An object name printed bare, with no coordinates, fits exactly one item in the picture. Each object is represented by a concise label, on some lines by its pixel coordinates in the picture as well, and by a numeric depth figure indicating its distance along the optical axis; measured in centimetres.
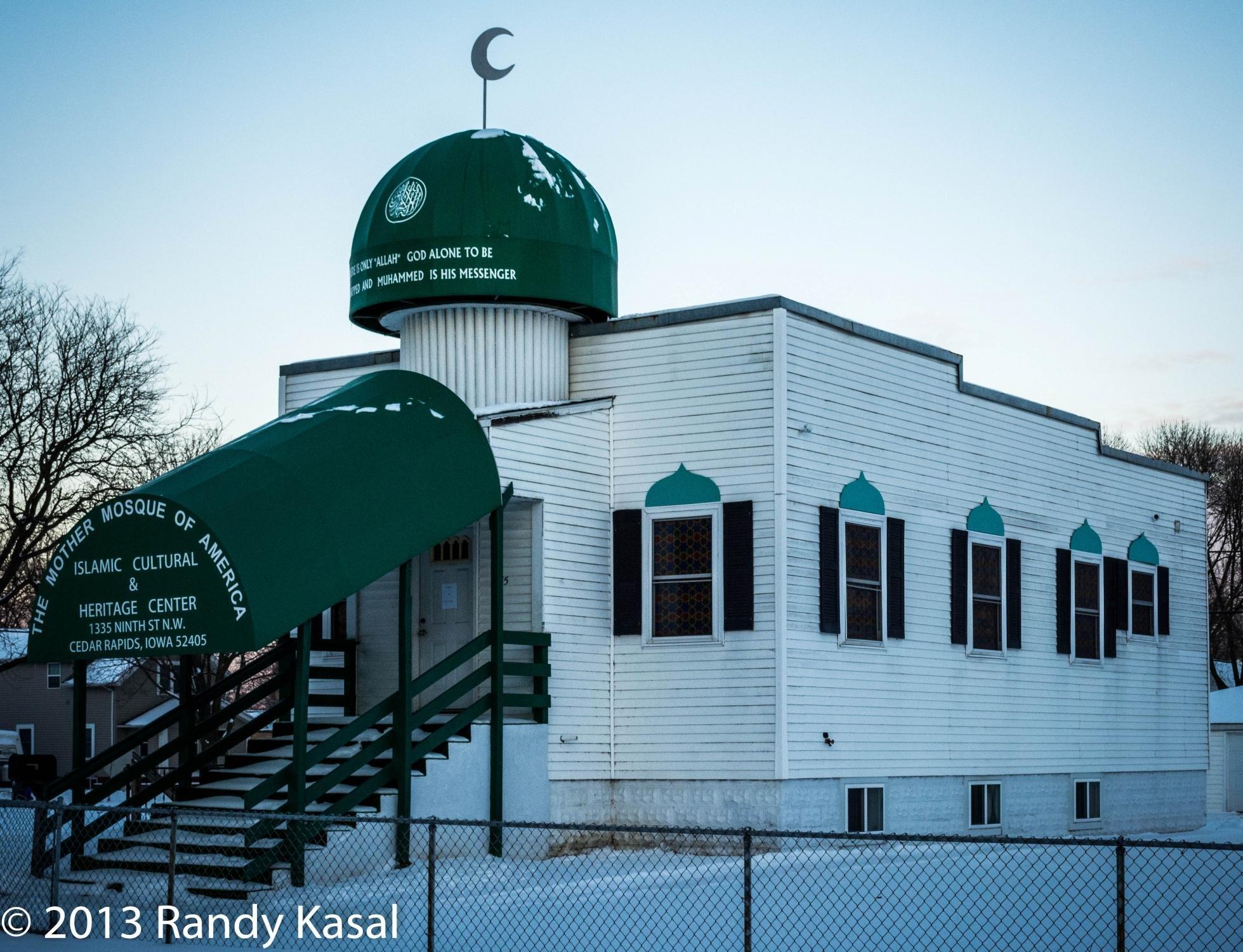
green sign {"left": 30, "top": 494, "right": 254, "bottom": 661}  1385
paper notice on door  1903
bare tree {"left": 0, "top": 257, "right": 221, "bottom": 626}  3319
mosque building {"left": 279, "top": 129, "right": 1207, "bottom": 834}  1844
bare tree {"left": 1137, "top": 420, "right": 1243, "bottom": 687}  5509
